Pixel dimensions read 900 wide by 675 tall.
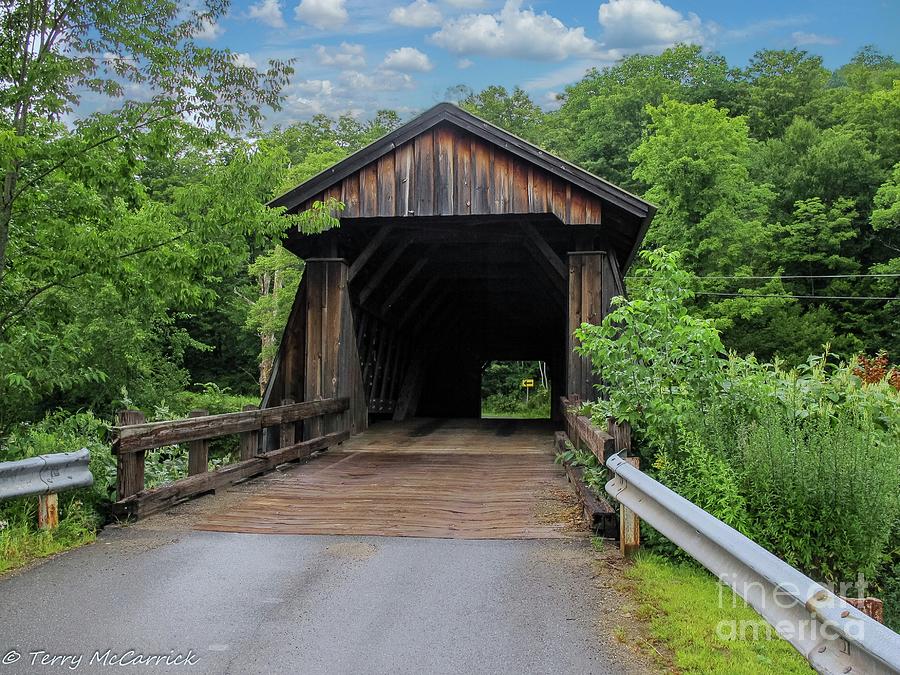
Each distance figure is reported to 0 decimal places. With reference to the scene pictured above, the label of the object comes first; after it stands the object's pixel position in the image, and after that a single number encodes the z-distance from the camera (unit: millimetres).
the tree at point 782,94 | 35750
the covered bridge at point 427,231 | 9617
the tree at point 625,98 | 35000
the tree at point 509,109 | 41438
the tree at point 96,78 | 5641
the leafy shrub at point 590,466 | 5406
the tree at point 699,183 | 25703
